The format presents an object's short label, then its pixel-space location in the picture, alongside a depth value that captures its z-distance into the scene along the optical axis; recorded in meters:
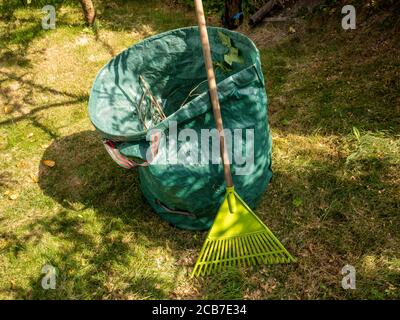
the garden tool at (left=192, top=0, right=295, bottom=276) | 3.23
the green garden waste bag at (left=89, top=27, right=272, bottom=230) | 3.04
